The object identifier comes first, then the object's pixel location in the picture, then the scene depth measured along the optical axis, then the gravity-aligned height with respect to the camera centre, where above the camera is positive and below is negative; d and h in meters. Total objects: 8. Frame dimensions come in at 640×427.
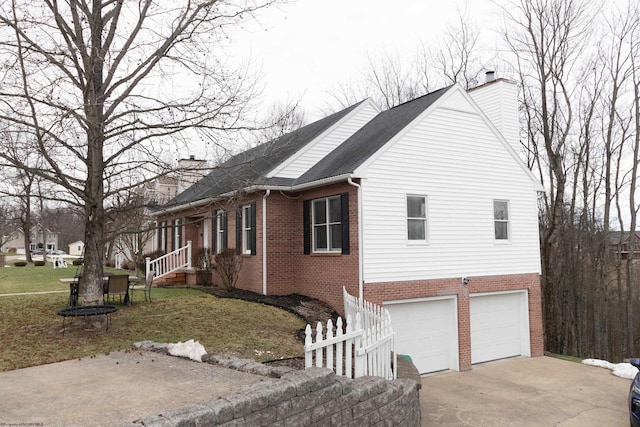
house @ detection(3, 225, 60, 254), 93.26 +0.25
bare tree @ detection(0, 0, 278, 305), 8.31 +2.58
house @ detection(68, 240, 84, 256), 97.38 -0.67
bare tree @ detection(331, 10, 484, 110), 28.72 +9.99
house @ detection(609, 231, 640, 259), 26.91 -0.60
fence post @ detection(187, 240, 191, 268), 19.88 -0.54
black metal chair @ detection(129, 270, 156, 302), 13.12 -1.15
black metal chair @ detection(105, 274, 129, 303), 11.50 -1.01
